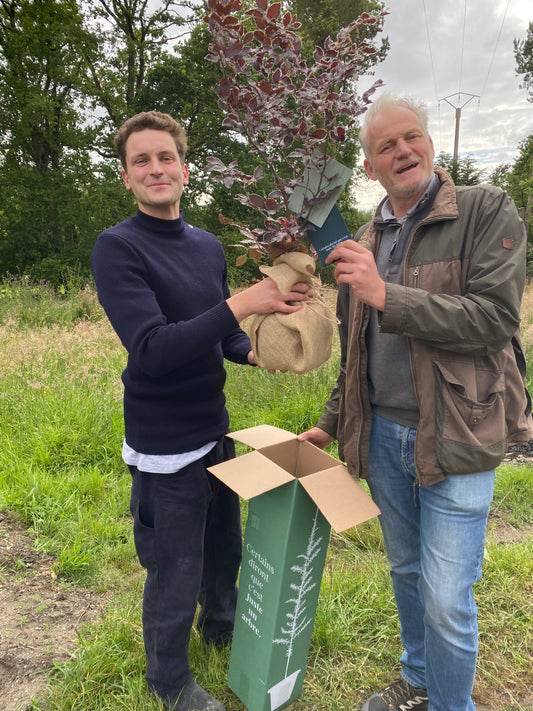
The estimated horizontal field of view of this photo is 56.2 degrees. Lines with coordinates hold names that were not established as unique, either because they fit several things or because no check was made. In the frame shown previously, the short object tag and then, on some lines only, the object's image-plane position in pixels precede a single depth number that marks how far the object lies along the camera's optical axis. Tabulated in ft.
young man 5.69
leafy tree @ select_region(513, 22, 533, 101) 74.69
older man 4.93
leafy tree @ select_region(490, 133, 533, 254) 79.53
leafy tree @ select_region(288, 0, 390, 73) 56.90
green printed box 5.38
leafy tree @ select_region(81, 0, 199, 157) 51.44
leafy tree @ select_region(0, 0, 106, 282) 47.55
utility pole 76.47
